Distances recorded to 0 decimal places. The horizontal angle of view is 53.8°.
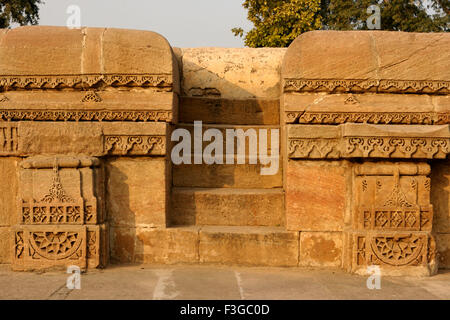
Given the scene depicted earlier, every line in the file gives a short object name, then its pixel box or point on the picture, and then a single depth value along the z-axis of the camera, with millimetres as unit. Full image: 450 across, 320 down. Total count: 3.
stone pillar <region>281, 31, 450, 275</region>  3594
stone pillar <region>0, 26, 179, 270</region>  3709
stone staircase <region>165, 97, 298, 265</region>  3738
